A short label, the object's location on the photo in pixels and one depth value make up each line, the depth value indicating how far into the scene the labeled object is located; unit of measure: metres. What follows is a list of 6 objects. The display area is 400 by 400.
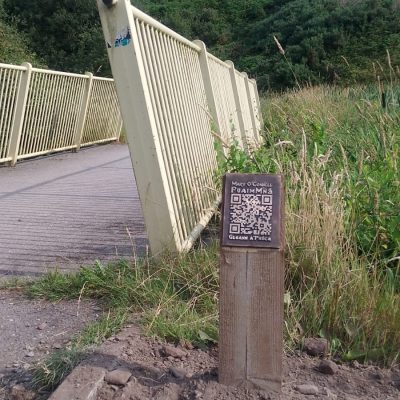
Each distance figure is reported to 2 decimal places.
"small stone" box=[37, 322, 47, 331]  3.50
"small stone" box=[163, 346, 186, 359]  3.07
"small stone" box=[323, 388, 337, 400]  2.79
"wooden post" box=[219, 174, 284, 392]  2.60
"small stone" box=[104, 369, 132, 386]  2.78
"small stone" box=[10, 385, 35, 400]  2.79
